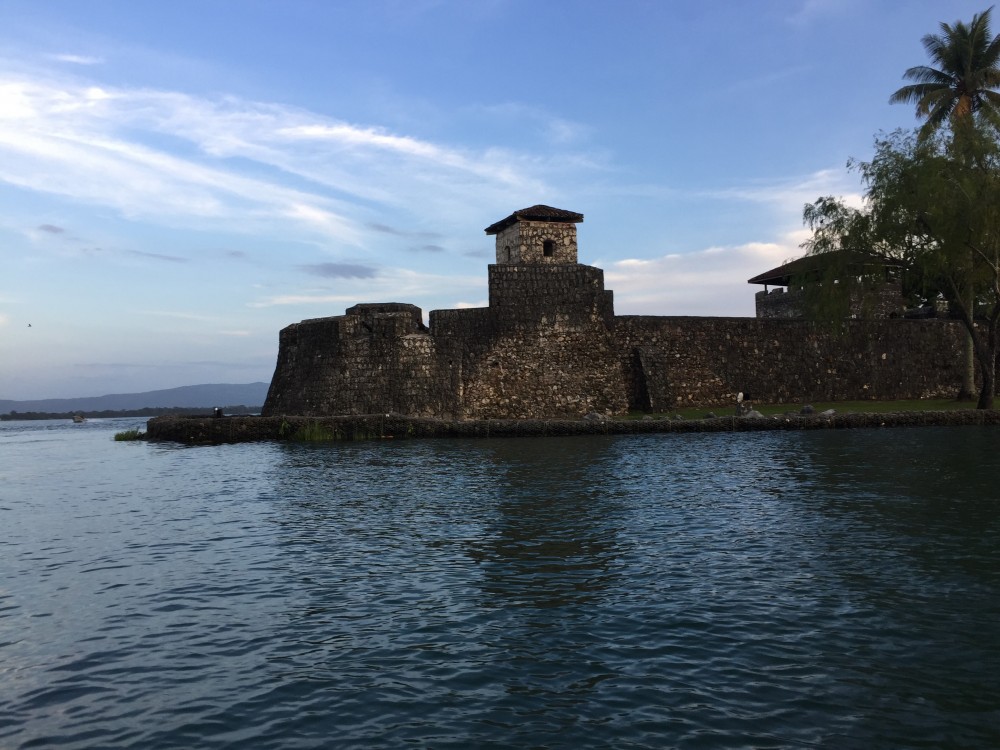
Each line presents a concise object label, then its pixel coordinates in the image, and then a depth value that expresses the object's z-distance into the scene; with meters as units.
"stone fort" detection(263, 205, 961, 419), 29.98
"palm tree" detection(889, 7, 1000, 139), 38.91
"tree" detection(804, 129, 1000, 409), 25.53
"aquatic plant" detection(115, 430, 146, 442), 33.76
